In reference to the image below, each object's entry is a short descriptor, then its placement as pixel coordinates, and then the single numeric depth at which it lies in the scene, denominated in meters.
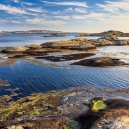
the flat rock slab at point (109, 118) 9.84
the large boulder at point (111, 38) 76.93
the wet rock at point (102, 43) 60.95
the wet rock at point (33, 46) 48.92
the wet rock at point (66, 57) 32.73
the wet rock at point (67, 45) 50.75
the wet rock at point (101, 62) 27.15
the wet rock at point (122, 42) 62.18
